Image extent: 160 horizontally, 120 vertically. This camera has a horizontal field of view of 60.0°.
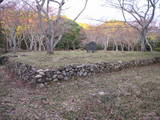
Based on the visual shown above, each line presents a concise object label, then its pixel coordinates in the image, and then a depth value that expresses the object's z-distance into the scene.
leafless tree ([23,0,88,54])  9.23
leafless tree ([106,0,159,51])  10.89
